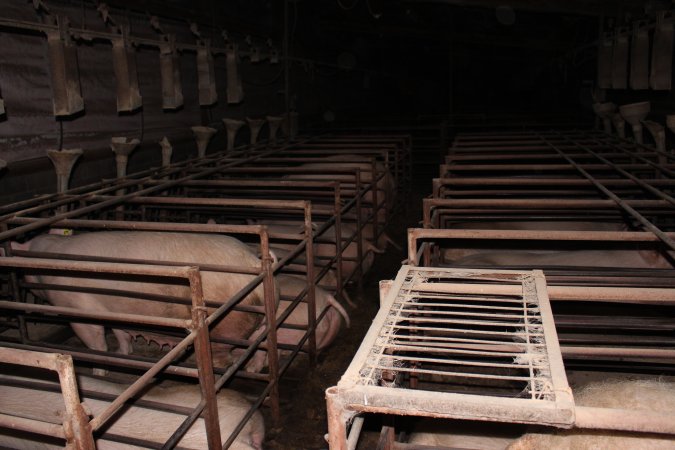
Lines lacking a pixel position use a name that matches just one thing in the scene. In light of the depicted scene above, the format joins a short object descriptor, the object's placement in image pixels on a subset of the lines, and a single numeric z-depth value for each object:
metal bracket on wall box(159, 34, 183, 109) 6.20
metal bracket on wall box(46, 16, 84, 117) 4.72
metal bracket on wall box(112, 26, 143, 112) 5.32
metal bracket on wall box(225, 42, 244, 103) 7.60
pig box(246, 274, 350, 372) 4.45
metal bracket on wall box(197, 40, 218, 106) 7.04
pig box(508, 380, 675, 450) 1.89
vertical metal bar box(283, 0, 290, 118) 10.13
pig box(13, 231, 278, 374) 3.99
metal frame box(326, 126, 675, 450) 1.22
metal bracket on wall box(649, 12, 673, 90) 6.22
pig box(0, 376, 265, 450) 2.82
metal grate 1.18
